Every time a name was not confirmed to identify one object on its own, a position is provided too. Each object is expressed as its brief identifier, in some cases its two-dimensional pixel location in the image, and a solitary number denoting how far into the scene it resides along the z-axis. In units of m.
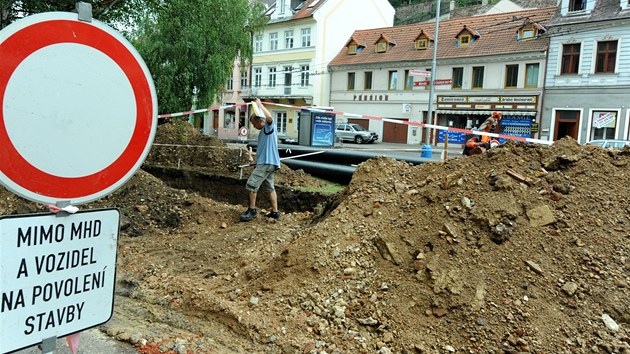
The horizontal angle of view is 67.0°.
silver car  36.41
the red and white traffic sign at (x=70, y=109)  1.85
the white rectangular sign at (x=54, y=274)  1.87
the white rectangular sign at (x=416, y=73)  26.87
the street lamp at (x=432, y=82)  24.97
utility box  24.73
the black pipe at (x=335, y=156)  11.63
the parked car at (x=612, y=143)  19.74
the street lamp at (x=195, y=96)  22.84
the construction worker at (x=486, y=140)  9.93
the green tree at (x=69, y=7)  9.39
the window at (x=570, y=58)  29.86
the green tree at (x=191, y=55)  19.47
